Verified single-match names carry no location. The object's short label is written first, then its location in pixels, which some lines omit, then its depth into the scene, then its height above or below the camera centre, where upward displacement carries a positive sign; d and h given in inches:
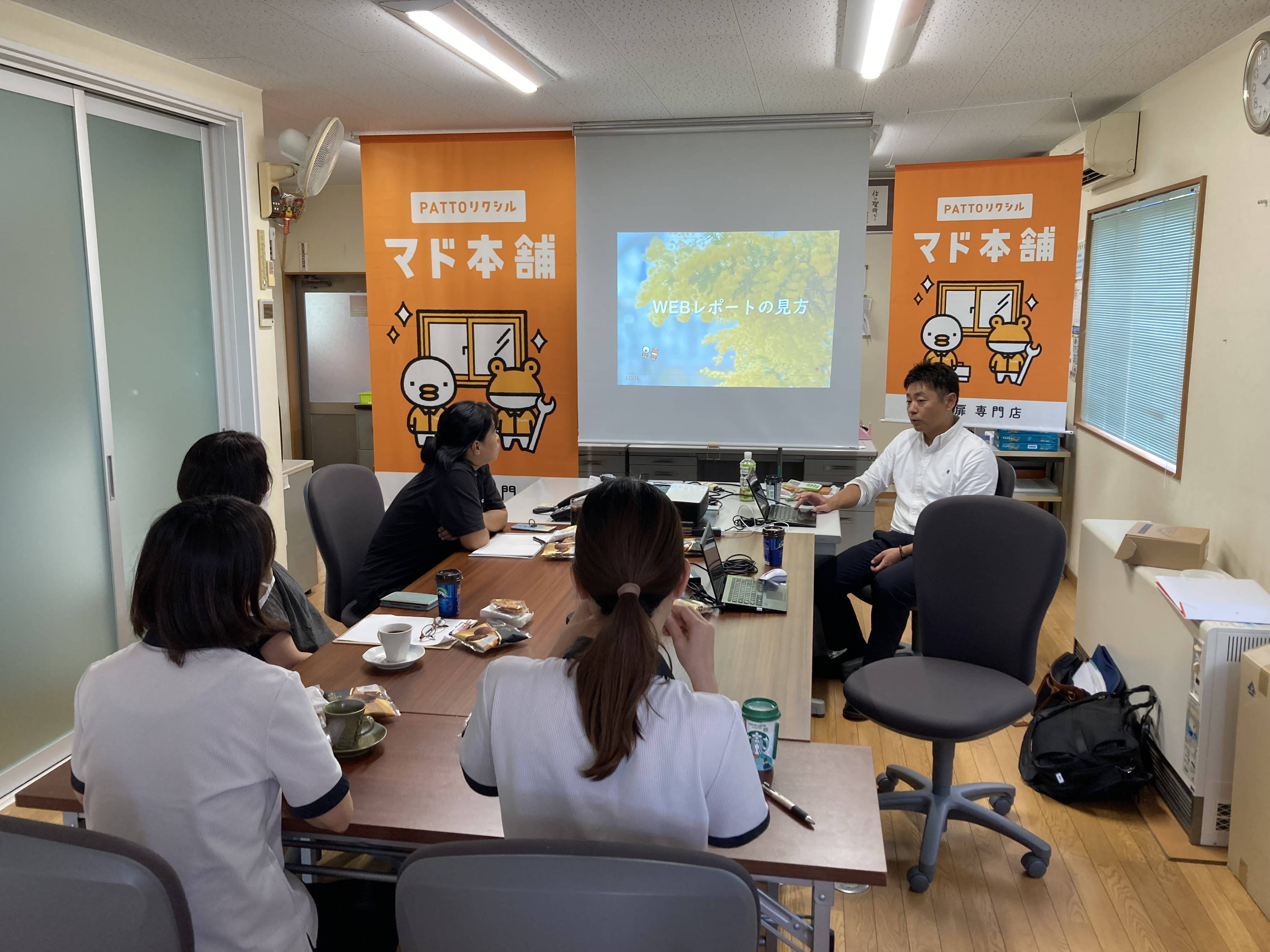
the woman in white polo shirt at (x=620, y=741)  50.6 -22.3
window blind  166.4 +3.6
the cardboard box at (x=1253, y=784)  97.8 -47.3
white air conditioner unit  180.9 +37.3
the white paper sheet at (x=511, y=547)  128.5 -29.9
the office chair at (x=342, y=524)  127.6 -26.9
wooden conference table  60.0 -32.1
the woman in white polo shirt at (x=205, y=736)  54.7 -23.7
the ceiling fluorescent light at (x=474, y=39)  120.0 +41.8
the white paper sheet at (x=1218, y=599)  111.0 -32.2
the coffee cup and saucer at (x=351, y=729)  70.7 -30.4
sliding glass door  125.8 -5.2
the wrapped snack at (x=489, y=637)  91.7 -30.1
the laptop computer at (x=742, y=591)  104.3 -29.7
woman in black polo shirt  127.1 -24.6
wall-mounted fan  158.4 +28.8
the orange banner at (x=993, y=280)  189.5 +11.8
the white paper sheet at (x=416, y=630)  94.0 -30.4
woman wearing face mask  96.0 -15.4
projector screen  194.9 +11.6
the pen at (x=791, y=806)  62.7 -31.9
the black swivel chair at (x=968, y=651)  101.4 -37.0
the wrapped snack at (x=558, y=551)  126.6 -29.5
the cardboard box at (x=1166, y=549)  131.6 -29.6
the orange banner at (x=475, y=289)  202.8 +9.9
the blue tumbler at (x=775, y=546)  120.5 -27.0
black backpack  118.6 -52.7
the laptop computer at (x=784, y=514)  147.7 -28.4
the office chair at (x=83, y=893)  44.2 -26.6
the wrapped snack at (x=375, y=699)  77.2 -30.7
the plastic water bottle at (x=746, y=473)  166.7 -25.3
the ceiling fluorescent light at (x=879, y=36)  121.6 +42.7
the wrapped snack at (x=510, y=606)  100.8 -29.3
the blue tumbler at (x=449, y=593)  99.0 -27.6
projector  140.1 -24.9
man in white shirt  147.6 -26.6
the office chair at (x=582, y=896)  40.2 -24.2
